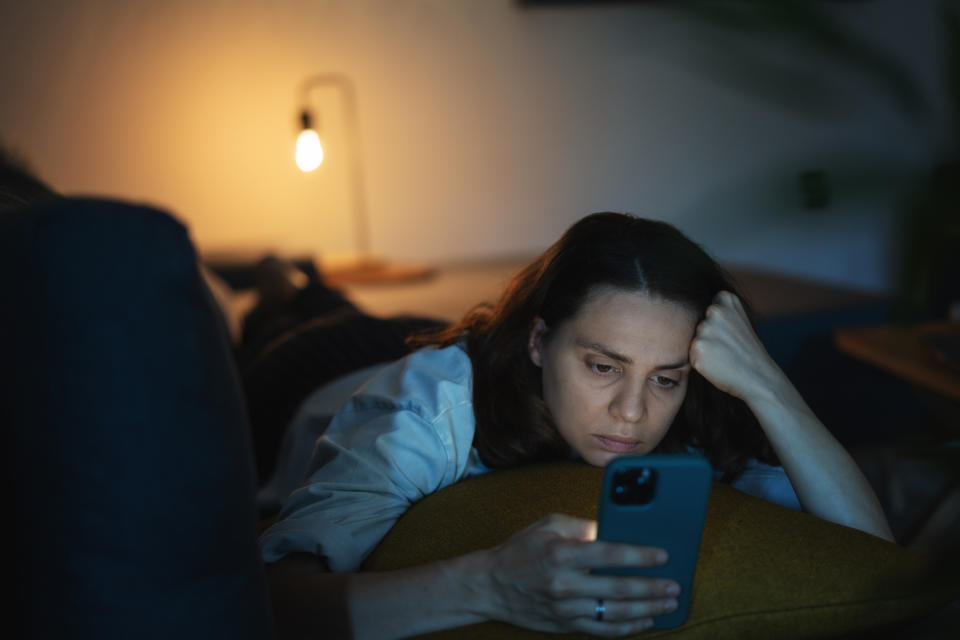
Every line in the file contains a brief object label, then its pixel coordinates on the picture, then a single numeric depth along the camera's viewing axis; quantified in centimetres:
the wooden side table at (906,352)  147
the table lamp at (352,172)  255
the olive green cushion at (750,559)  65
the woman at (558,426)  65
